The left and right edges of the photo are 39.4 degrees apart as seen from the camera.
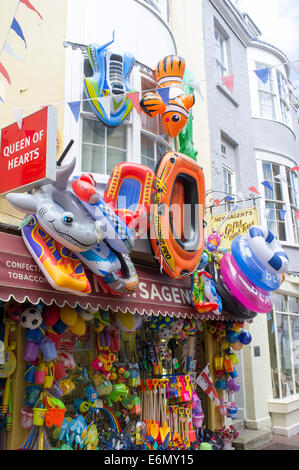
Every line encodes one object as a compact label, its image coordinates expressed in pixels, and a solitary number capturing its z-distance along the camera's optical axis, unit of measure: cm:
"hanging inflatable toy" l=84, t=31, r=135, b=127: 664
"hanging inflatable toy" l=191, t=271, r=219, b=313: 680
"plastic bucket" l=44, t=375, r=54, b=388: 496
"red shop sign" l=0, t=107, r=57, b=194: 435
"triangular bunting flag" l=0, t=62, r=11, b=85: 474
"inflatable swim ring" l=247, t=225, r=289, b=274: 732
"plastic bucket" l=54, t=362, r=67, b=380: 520
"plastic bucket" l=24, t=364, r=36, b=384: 490
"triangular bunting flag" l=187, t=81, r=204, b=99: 577
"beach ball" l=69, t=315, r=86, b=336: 528
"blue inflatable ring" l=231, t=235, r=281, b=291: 738
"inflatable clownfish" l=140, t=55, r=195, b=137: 718
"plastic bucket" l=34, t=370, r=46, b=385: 486
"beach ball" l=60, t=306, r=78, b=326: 509
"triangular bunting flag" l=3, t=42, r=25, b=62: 455
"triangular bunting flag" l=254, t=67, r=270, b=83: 587
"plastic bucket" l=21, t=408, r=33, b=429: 477
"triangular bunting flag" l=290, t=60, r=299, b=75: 575
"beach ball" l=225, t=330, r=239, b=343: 831
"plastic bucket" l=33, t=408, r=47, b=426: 472
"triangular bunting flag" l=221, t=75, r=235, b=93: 641
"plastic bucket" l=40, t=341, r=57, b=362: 495
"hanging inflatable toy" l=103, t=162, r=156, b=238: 614
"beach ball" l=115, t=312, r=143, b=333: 598
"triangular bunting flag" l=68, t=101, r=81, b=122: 538
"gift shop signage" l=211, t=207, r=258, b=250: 836
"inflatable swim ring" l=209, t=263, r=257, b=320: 755
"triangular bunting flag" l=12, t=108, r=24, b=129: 466
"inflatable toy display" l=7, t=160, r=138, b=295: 466
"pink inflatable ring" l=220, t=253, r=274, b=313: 746
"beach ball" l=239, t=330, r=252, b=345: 833
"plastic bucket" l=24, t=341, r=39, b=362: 490
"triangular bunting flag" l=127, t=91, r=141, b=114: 581
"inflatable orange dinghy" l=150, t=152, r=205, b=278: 623
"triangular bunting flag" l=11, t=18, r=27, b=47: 470
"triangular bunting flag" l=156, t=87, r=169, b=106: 560
